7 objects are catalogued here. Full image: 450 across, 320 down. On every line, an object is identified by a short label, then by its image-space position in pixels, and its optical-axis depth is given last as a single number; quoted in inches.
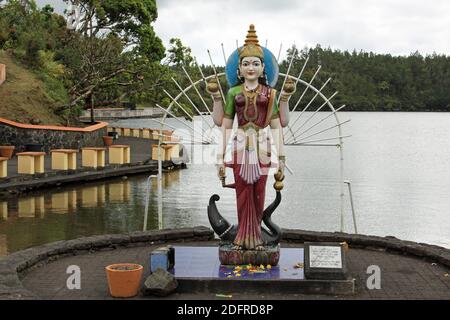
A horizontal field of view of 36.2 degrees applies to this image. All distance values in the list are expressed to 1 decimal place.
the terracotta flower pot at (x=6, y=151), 1067.3
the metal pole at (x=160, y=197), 522.9
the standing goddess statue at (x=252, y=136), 394.6
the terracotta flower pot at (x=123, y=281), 347.9
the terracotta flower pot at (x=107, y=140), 1411.2
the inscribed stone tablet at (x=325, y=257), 361.4
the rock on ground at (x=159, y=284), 348.2
